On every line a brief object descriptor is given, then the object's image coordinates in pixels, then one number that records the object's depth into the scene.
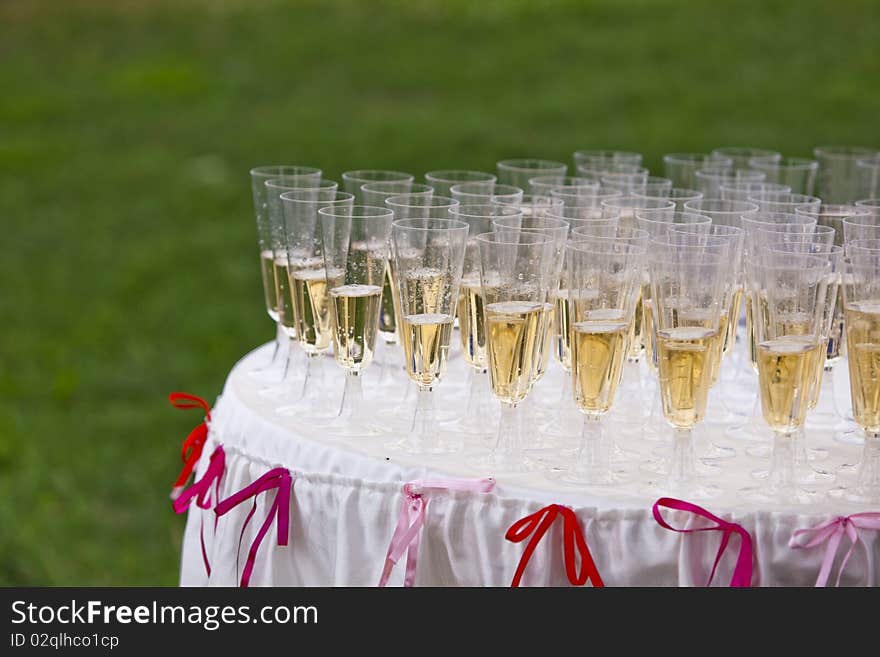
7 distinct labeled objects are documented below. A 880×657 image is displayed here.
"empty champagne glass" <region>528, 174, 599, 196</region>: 2.96
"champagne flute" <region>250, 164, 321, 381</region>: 2.95
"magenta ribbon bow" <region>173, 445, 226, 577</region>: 2.78
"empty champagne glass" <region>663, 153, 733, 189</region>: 3.46
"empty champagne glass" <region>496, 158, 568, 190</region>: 3.21
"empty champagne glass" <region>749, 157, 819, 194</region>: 3.46
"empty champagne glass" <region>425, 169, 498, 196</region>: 3.10
